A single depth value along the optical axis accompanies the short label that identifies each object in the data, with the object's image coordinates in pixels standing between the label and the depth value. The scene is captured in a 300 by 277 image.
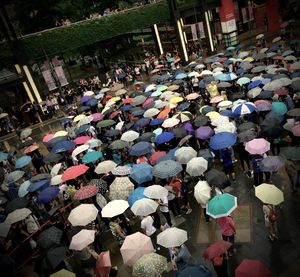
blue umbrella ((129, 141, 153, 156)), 11.06
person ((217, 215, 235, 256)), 7.38
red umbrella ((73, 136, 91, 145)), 13.61
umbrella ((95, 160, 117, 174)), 10.80
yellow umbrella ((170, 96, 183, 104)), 14.72
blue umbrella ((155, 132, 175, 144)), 11.41
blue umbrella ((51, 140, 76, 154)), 13.16
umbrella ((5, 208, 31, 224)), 9.20
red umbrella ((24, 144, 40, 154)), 14.27
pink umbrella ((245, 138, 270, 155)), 9.06
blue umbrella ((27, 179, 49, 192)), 10.63
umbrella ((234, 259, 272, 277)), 5.37
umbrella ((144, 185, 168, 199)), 8.41
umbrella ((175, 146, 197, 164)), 9.86
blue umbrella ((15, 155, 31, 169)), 13.35
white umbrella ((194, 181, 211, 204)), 8.12
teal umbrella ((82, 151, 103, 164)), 11.58
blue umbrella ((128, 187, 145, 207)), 8.72
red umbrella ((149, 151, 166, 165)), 10.62
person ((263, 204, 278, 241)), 7.63
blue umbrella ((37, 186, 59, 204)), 9.94
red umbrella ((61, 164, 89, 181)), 10.72
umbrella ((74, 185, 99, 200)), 9.40
